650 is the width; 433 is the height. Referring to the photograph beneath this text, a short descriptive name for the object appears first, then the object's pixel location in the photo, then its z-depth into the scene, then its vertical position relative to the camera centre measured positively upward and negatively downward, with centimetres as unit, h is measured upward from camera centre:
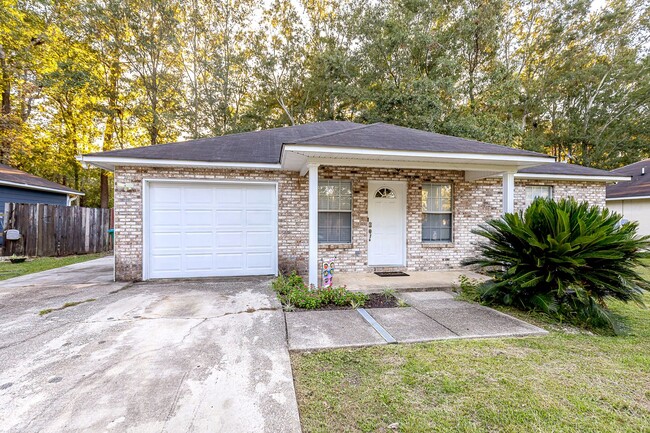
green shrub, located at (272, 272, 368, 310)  432 -126
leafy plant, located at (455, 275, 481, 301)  477 -128
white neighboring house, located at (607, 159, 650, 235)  1115 +82
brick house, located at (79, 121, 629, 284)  536 +42
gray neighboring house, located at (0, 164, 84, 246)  993 +103
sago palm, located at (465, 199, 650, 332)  364 -58
